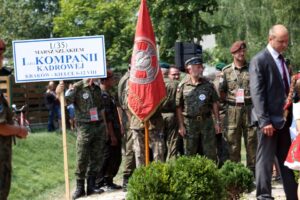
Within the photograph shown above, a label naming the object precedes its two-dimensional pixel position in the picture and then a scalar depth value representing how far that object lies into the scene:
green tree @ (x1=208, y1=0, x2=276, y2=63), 33.75
